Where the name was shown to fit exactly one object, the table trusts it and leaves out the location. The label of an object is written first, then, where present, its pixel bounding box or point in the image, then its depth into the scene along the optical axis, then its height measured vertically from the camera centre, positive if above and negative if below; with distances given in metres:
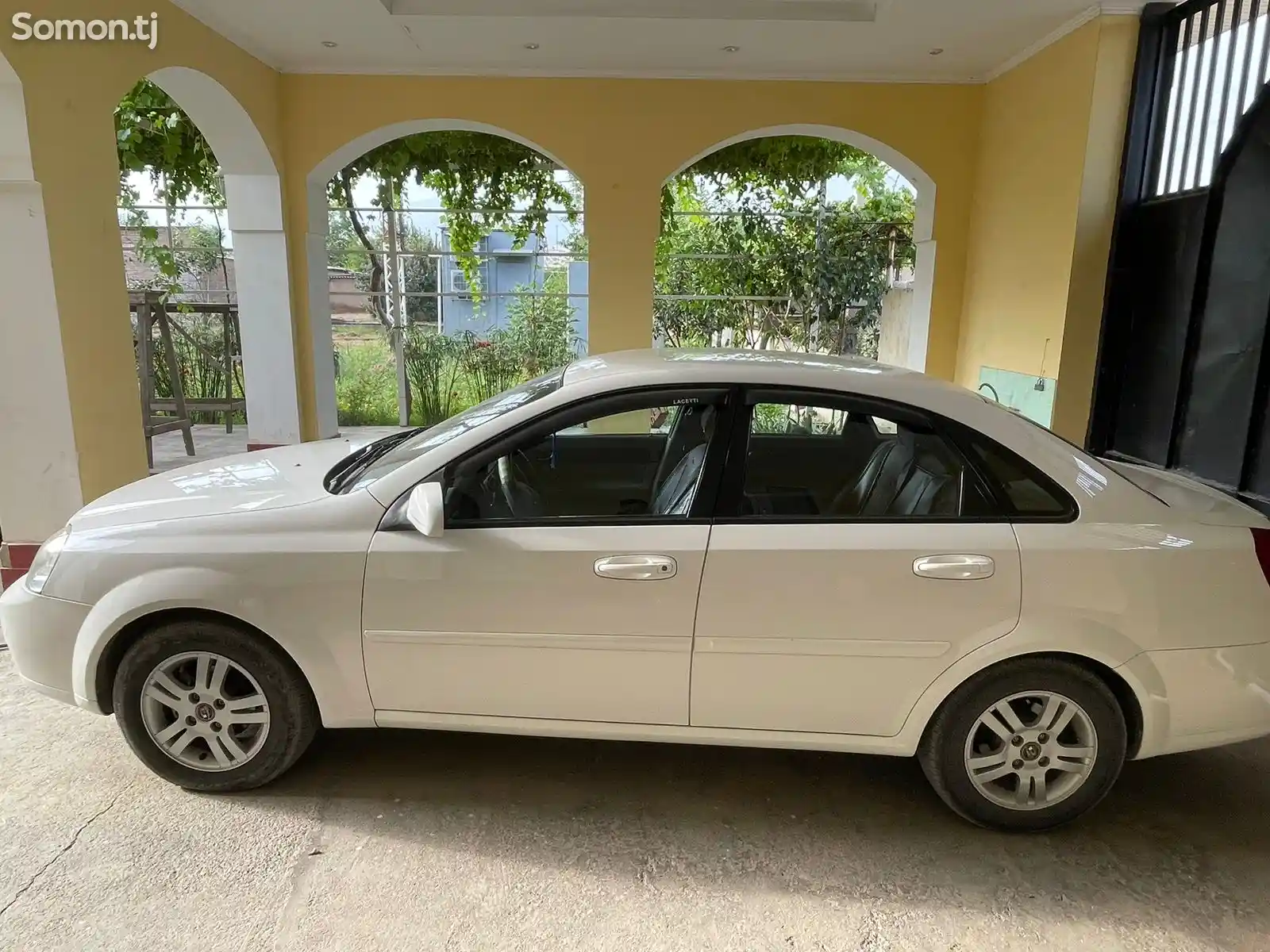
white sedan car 2.38 -0.87
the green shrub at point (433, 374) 9.50 -0.77
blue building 9.29 +0.31
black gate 4.48 +0.35
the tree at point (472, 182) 8.44 +1.37
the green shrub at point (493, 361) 9.49 -0.61
